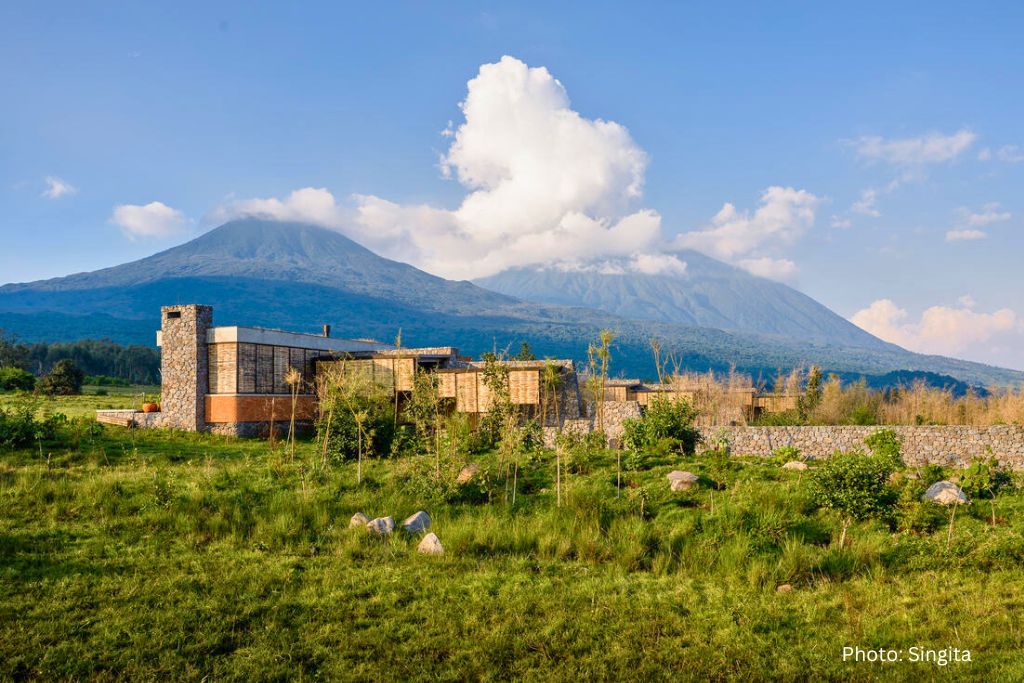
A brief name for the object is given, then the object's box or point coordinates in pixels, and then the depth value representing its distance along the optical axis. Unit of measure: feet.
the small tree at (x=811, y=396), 87.72
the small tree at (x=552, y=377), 50.90
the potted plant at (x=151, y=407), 61.26
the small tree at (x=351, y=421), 43.16
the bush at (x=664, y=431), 41.55
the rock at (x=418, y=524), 26.84
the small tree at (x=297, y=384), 62.37
